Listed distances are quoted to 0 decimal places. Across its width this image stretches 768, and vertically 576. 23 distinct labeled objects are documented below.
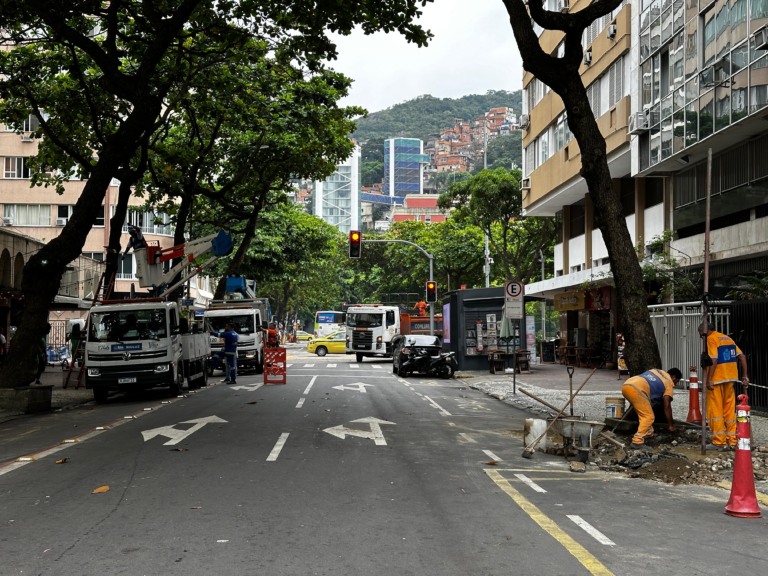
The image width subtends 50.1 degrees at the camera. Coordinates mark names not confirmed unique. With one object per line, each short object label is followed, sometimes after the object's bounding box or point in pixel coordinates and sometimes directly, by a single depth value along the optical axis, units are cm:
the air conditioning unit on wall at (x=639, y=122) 2495
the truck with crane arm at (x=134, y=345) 1945
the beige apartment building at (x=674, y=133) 1966
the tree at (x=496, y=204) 4319
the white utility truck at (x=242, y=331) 3130
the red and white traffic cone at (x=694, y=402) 1410
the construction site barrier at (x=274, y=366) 2555
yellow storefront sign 3697
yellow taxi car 5394
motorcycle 2952
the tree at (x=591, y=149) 1300
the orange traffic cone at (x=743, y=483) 779
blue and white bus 8481
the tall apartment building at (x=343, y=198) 19162
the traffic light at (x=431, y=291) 3649
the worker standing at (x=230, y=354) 2597
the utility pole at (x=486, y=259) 4525
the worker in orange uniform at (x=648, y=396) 1130
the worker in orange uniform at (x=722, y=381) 1186
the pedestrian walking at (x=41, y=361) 2453
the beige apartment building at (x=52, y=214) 4738
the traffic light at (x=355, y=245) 3375
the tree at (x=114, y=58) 1555
